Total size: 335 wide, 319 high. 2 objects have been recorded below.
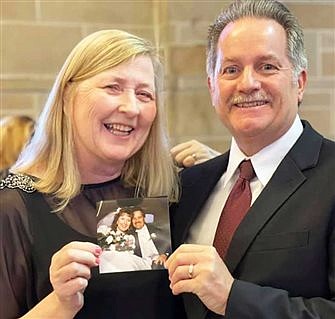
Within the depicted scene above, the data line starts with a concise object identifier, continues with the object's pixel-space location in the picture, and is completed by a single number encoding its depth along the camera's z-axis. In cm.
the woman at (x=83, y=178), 157
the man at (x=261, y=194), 139
